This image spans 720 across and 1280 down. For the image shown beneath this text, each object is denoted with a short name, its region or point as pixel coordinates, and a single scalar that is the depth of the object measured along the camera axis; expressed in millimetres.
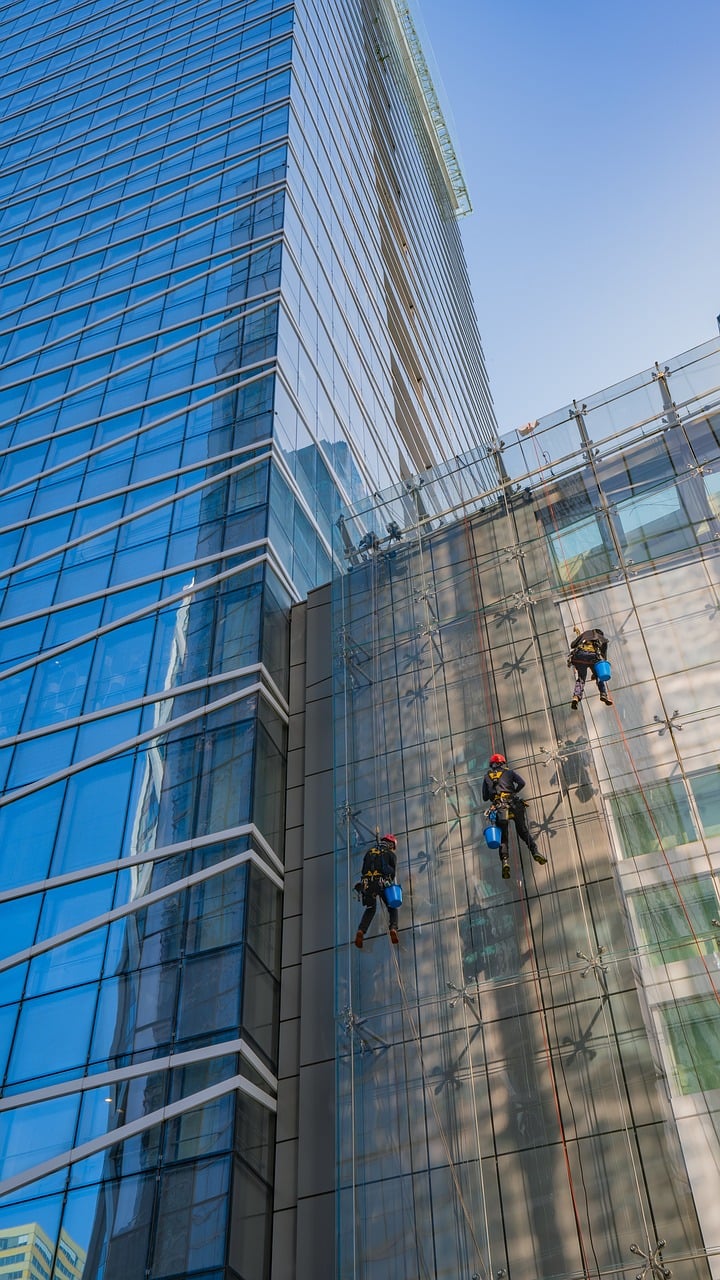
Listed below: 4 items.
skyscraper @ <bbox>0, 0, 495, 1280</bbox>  17266
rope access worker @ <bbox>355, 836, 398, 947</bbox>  17859
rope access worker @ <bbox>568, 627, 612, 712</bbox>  18094
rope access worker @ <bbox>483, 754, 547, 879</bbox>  17188
